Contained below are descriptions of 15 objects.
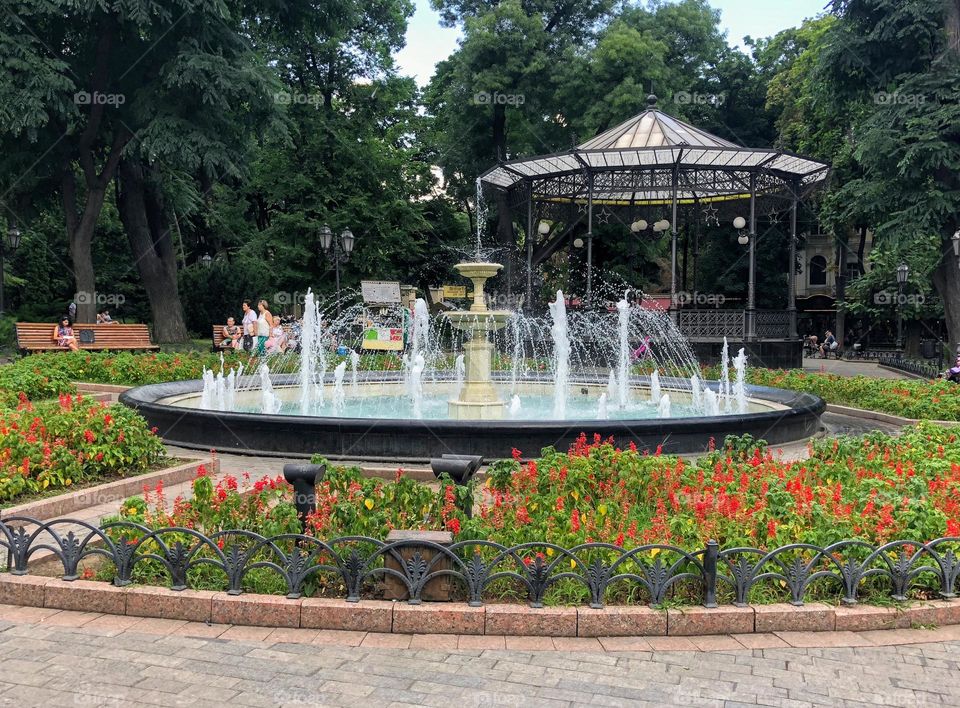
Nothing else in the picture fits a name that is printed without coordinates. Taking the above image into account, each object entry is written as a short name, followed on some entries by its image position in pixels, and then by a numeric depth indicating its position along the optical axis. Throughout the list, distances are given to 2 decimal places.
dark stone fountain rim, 8.59
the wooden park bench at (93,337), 19.52
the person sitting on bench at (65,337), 19.30
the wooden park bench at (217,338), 22.84
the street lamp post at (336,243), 22.83
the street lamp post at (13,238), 24.12
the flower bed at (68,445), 6.77
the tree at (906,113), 20.80
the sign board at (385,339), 23.06
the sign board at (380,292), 27.45
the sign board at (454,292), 35.97
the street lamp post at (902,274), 25.92
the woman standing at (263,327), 18.75
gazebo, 20.62
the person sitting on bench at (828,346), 35.62
